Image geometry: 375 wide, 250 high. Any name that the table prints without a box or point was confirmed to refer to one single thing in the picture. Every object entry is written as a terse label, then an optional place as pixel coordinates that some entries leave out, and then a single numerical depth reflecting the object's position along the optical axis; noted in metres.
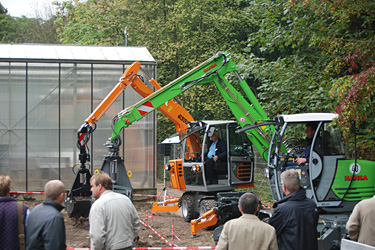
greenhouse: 15.55
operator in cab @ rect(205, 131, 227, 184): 12.16
